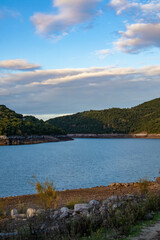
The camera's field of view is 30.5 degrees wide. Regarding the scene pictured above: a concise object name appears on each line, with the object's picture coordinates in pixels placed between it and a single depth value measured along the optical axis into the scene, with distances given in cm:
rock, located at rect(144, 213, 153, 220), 900
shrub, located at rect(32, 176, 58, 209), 1233
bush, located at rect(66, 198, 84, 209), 1250
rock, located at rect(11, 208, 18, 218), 1106
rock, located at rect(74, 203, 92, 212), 1026
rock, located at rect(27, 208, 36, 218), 1056
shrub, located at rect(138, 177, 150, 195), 1498
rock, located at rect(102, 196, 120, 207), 1116
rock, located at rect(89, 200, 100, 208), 1098
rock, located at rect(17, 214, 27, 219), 1073
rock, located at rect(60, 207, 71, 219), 951
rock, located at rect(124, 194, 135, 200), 1176
